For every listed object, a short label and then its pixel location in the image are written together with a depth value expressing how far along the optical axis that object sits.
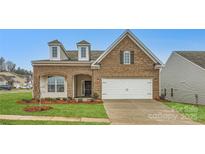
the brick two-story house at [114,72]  12.62
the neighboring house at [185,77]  12.45
